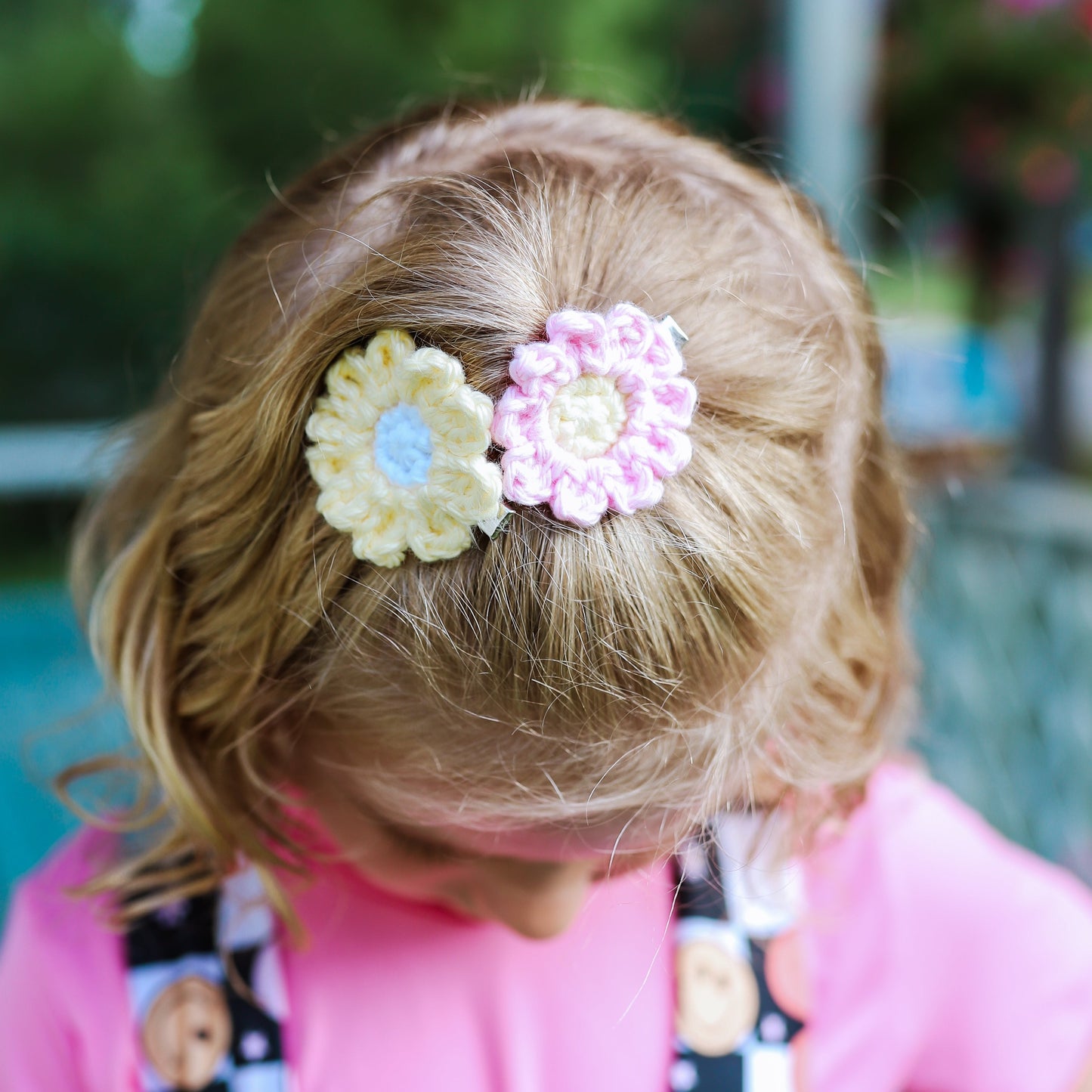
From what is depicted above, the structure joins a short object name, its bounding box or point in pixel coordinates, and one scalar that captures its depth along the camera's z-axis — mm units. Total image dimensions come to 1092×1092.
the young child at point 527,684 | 500
